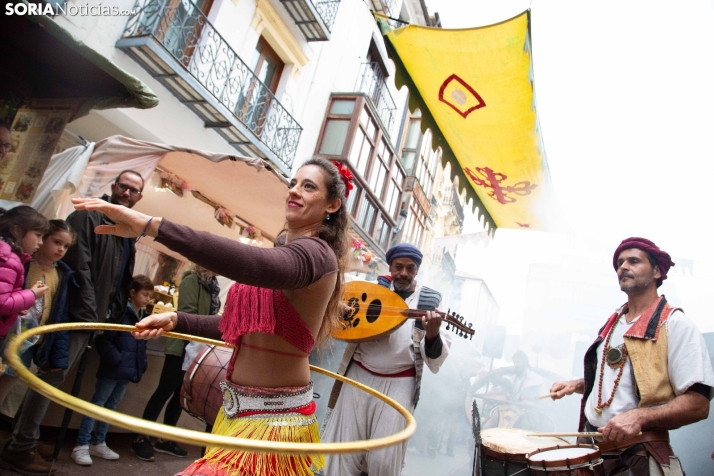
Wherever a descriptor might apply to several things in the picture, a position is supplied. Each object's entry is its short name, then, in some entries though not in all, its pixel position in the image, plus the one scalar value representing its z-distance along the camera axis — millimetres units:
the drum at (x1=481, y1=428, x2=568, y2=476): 2874
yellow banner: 4484
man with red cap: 2490
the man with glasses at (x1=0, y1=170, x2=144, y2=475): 3252
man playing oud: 3146
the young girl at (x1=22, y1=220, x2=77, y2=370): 3332
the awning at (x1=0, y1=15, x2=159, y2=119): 3014
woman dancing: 1277
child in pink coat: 2824
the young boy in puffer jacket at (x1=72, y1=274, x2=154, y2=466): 3854
